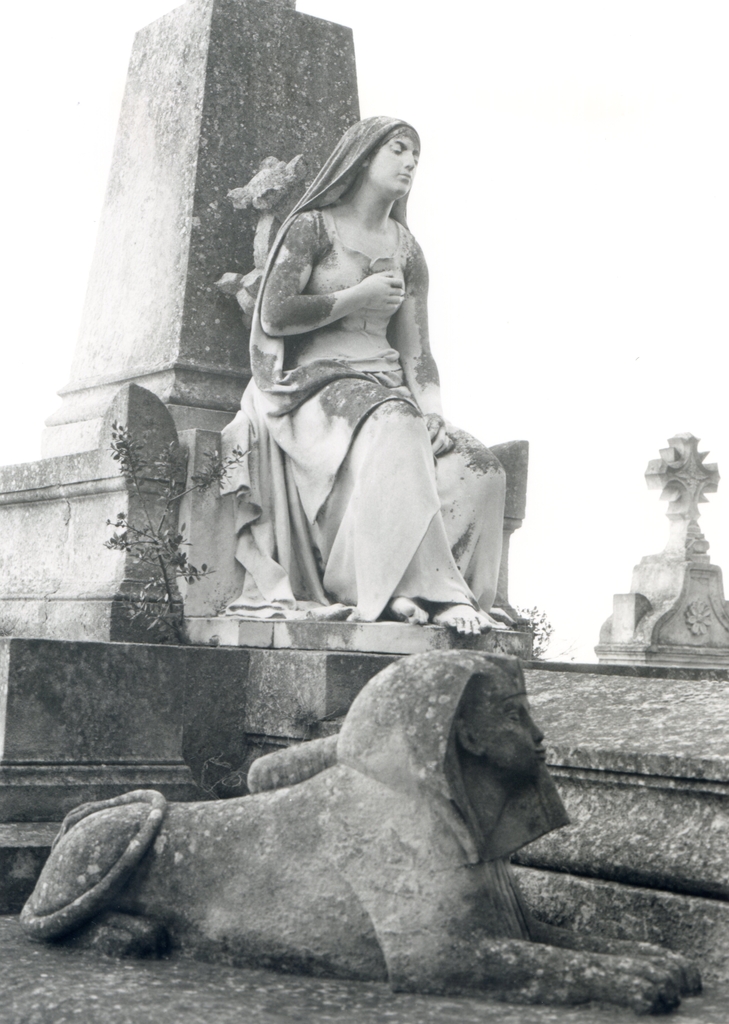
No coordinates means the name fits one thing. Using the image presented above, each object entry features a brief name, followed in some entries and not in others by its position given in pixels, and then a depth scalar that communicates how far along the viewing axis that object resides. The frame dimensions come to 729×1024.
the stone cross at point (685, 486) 14.82
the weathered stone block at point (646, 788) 3.79
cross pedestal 14.97
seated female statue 5.46
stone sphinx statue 3.39
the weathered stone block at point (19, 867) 4.38
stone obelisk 6.45
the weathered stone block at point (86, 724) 4.70
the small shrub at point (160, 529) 5.64
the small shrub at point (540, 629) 7.88
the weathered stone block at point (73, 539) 5.77
